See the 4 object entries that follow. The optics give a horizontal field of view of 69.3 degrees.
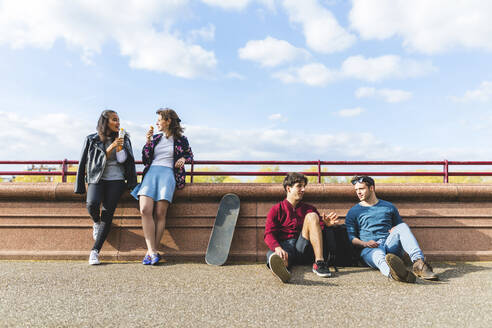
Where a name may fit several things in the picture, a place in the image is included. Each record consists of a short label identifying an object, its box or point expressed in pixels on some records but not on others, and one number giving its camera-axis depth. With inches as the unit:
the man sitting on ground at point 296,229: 159.2
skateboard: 194.4
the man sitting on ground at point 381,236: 148.9
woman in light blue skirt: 187.8
